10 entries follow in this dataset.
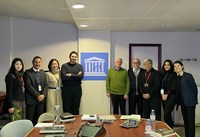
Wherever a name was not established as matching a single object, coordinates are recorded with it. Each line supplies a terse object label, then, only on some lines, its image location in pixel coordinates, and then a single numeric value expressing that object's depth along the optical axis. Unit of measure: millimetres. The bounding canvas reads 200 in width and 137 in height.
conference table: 2439
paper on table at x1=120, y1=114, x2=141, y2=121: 3119
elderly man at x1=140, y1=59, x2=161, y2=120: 4855
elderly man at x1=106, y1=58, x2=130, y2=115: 5215
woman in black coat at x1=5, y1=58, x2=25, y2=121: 4125
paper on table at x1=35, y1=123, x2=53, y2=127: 2780
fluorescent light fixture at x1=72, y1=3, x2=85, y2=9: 3228
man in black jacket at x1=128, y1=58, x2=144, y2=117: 5176
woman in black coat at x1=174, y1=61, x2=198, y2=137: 4117
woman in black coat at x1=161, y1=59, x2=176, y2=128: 4570
